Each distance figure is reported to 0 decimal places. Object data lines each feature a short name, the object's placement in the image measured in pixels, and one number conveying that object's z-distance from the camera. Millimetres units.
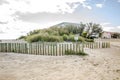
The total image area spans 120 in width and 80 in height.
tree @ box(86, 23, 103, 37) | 21337
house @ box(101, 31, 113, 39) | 31815
